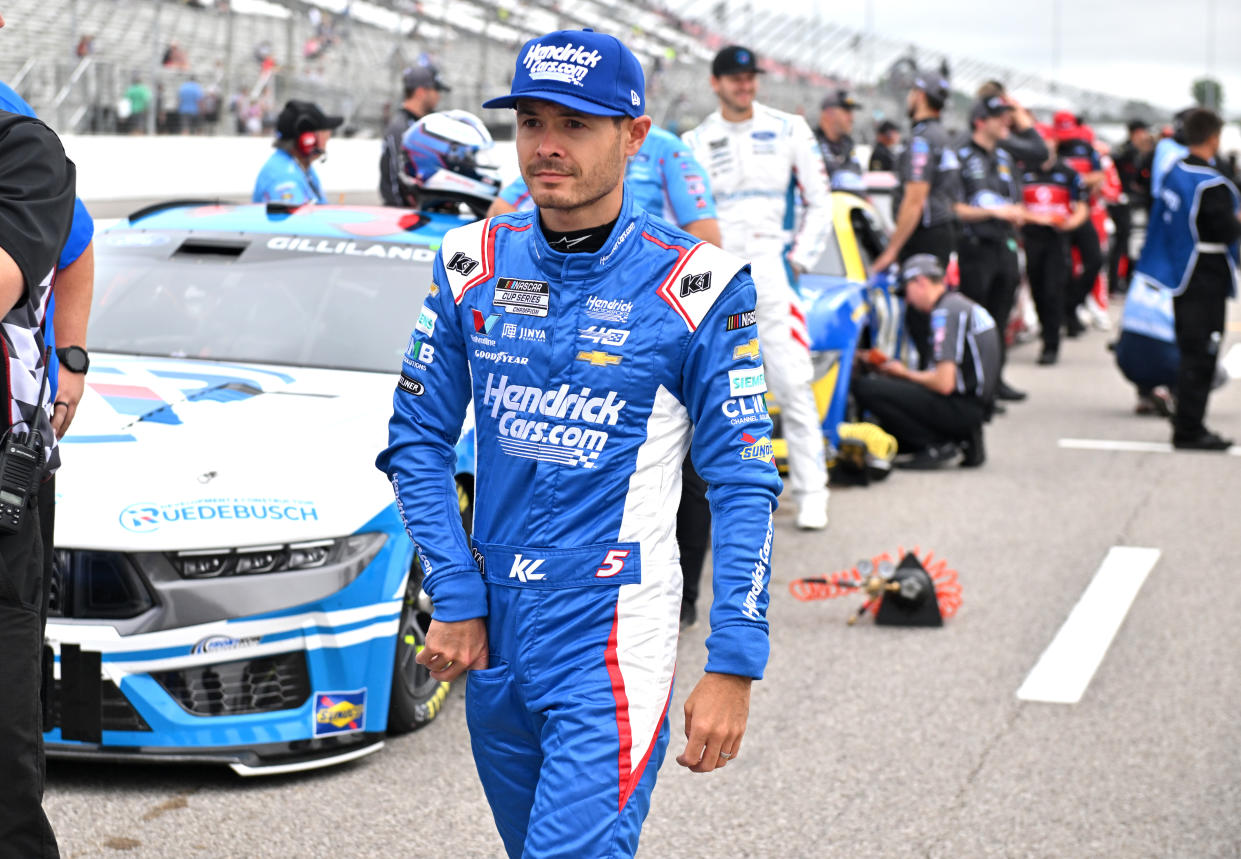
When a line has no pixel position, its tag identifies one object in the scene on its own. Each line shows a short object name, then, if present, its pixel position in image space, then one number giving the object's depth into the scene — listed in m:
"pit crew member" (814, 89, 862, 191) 13.55
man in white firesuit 7.38
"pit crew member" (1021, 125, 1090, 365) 13.68
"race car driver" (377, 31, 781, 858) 2.61
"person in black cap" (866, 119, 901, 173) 16.58
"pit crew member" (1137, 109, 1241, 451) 9.62
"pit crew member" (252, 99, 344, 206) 8.01
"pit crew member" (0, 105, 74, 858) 2.67
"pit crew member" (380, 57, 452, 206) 8.89
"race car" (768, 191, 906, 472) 8.54
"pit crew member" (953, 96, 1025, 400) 11.40
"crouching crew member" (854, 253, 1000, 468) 9.30
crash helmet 7.18
